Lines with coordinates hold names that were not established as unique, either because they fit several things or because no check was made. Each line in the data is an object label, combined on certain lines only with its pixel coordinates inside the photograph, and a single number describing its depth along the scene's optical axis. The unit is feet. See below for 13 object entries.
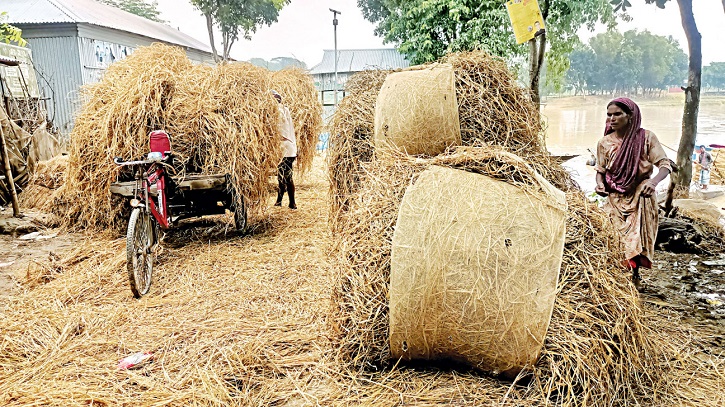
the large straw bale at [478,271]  7.43
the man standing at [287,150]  24.27
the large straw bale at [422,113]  12.00
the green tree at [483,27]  39.50
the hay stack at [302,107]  31.63
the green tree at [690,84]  20.40
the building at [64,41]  52.21
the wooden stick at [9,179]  22.23
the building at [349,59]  95.87
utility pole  59.34
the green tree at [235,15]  76.02
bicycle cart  13.81
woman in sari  12.70
